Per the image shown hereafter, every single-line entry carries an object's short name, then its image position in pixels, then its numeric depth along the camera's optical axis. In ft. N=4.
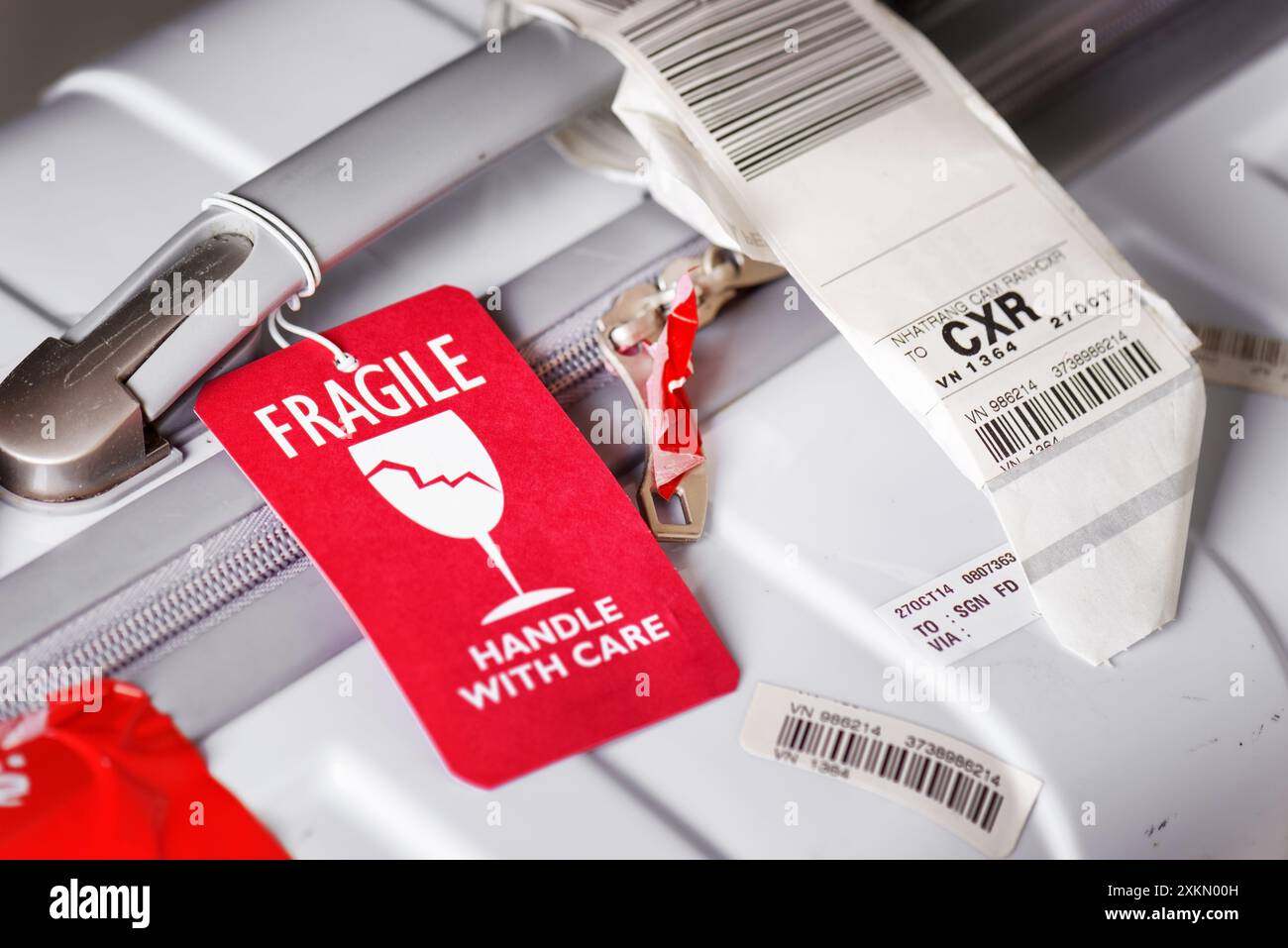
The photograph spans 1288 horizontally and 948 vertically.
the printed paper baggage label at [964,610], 2.14
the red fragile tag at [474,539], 1.97
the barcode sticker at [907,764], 2.00
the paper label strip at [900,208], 2.19
